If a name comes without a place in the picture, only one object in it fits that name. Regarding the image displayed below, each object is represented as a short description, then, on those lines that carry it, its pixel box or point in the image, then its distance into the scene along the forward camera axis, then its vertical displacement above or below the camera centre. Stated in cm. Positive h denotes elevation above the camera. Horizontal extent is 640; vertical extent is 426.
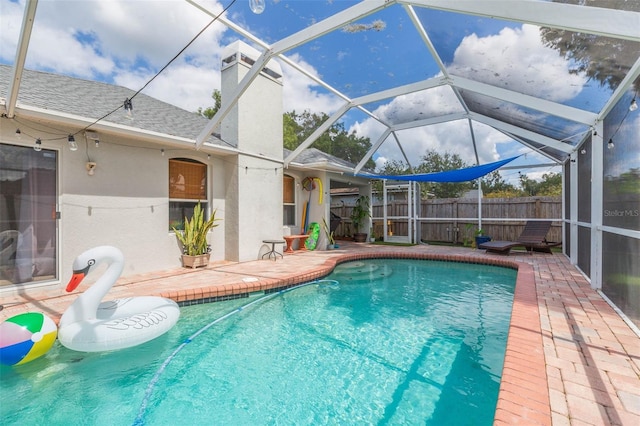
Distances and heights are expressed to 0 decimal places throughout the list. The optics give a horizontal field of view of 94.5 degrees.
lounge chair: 1016 -108
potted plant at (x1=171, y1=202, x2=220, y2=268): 768 -75
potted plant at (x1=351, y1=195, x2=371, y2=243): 1443 -18
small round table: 903 -130
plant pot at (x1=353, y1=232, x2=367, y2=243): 1459 -127
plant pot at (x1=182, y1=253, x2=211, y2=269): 765 -130
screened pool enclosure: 373 +281
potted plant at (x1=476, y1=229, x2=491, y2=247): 1191 -110
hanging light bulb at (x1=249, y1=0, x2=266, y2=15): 332 +233
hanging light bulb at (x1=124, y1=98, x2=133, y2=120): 544 +196
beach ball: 322 -144
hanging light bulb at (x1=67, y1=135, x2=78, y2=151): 544 +125
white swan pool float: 368 -144
